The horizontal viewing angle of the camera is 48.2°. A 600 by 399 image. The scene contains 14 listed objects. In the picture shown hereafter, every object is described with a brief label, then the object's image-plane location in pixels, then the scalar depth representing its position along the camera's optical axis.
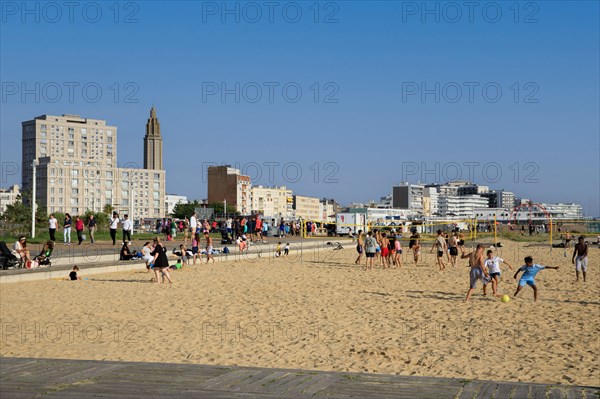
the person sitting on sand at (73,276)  17.83
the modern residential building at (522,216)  149.99
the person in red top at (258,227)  35.84
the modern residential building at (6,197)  181.50
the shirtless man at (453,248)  23.72
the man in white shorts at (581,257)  18.45
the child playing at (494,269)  15.36
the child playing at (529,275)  14.54
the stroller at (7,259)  18.34
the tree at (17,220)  35.25
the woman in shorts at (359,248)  25.17
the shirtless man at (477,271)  14.84
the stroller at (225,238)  32.75
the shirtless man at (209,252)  24.45
